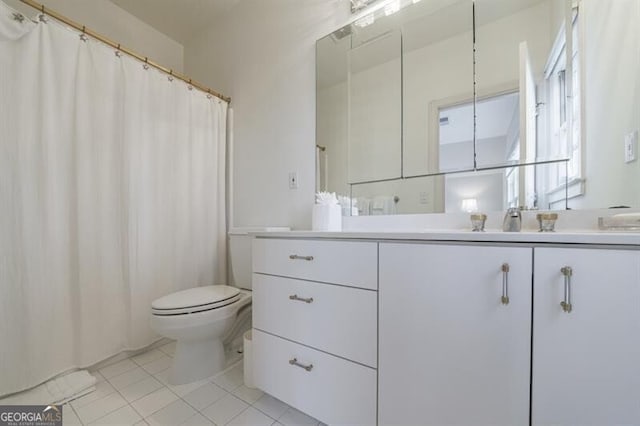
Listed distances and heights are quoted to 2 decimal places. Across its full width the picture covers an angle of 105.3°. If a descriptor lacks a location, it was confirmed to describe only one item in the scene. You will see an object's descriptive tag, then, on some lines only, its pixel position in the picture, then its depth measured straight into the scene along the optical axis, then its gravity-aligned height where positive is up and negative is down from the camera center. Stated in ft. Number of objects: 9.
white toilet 3.78 -1.83
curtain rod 3.76 +3.06
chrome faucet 2.88 -0.15
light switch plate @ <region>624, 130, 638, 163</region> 2.57 +0.66
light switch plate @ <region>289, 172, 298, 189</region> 5.07 +0.60
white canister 4.01 -0.14
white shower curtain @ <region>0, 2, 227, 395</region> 3.65 +0.22
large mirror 2.77 +1.45
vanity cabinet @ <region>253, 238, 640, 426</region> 1.80 -1.13
